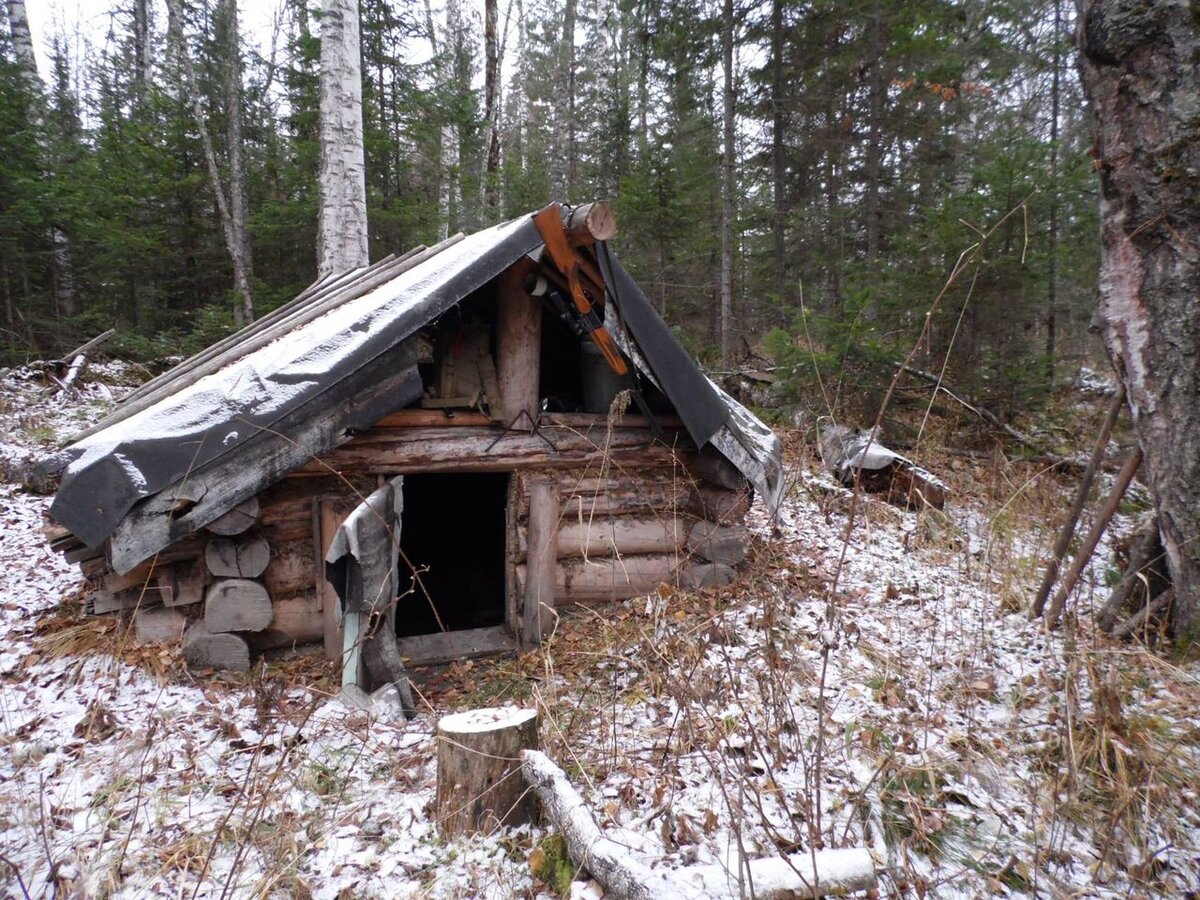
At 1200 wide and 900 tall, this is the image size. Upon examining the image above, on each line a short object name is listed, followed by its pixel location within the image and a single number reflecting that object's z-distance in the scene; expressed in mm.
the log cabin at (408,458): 3660
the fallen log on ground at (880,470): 6406
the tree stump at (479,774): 2600
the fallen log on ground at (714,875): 2105
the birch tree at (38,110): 11156
